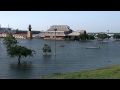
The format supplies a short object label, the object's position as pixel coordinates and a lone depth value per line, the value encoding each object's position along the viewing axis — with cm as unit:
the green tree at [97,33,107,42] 8569
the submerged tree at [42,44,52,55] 3262
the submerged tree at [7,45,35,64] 2358
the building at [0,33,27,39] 9044
